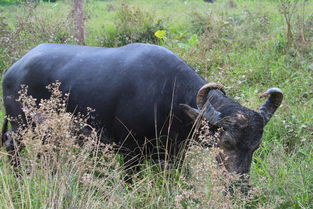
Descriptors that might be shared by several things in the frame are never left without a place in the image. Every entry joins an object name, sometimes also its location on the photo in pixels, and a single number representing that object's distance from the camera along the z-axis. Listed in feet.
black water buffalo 14.07
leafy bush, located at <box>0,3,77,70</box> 25.79
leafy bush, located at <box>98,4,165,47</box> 29.66
